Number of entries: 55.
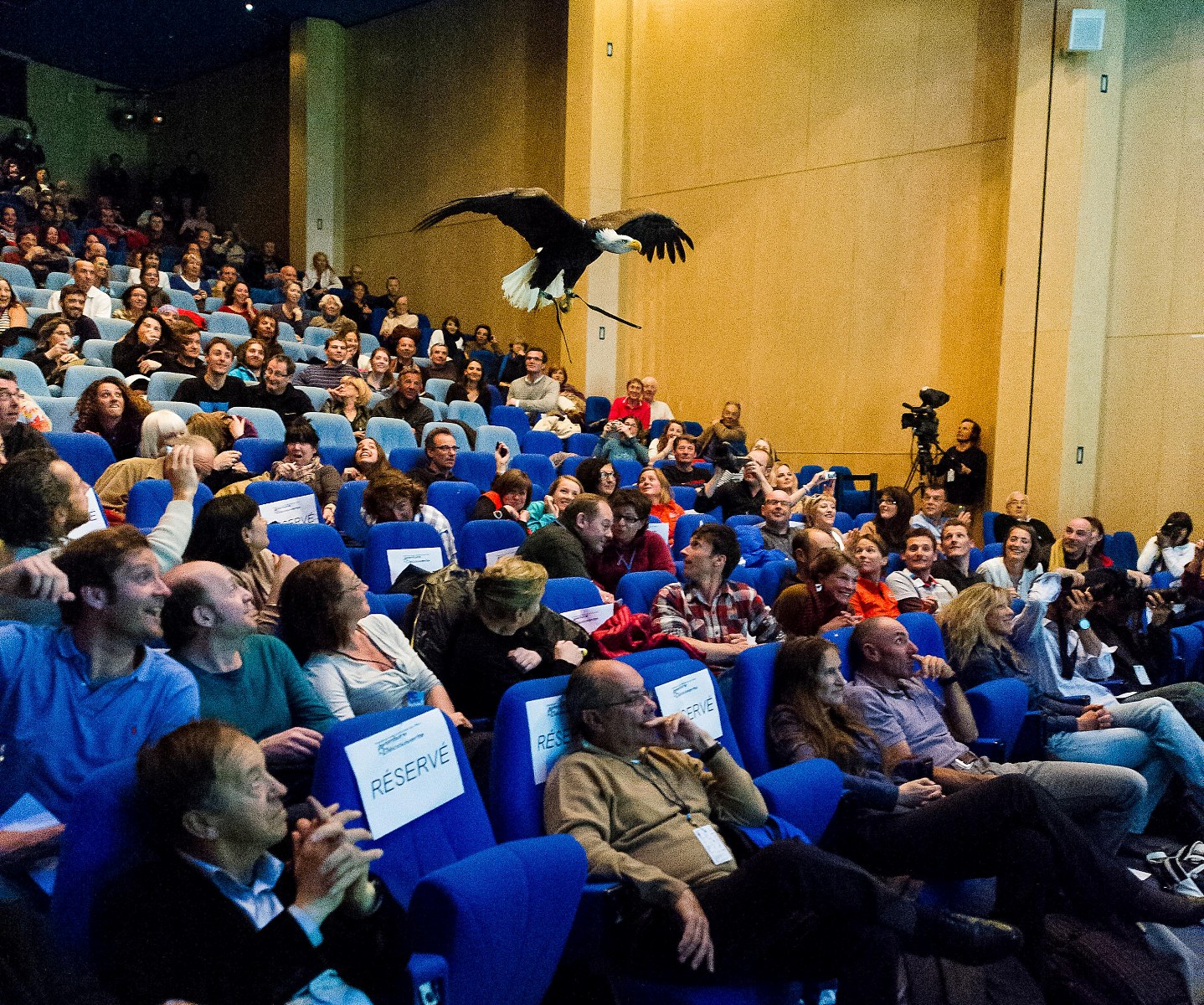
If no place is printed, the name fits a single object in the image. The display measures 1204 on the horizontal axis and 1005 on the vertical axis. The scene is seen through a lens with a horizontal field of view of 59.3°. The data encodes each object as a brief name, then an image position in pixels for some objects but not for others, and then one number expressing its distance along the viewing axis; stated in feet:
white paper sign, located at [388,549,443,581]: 10.59
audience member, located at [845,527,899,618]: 11.46
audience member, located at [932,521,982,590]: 13.57
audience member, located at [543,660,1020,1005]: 5.65
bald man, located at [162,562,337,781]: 5.82
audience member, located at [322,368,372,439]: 16.99
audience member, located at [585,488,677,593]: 11.53
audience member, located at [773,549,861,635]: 10.14
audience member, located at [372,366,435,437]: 18.30
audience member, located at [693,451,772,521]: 17.16
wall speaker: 20.75
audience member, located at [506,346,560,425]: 23.53
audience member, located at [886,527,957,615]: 12.63
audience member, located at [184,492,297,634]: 7.82
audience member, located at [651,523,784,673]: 9.78
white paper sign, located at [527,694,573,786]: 6.35
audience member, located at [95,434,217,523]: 10.82
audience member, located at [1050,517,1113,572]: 16.26
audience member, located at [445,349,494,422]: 22.17
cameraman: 22.11
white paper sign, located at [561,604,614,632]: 9.31
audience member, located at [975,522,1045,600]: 13.47
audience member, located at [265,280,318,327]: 25.22
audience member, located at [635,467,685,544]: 15.36
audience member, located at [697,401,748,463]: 22.52
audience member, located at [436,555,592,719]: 7.95
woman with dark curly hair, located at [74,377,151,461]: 13.12
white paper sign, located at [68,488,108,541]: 8.53
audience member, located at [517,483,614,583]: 10.59
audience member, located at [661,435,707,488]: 19.89
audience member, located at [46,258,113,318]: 20.77
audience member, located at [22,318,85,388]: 15.70
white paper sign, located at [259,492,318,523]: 11.34
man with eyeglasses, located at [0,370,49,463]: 9.93
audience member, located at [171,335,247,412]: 15.52
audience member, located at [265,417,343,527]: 13.37
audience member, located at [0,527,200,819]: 5.06
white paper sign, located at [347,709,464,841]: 5.34
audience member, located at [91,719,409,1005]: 4.02
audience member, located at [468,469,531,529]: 13.07
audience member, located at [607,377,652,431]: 23.41
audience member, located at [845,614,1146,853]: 8.56
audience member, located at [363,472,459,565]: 11.75
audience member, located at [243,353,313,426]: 16.03
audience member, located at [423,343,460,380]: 23.21
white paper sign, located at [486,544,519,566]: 11.89
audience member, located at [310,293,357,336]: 25.21
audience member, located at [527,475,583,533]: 13.12
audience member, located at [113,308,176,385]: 16.71
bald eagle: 16.26
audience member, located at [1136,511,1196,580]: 18.49
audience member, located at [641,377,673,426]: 23.53
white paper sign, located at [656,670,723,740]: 7.11
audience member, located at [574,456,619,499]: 14.66
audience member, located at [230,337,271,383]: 17.32
